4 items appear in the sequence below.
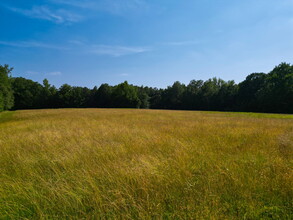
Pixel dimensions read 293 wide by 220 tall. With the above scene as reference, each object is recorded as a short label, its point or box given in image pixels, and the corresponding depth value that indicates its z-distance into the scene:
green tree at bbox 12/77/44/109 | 66.44
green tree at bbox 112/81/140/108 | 69.19
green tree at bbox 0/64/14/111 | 34.75
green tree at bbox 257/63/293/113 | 41.56
